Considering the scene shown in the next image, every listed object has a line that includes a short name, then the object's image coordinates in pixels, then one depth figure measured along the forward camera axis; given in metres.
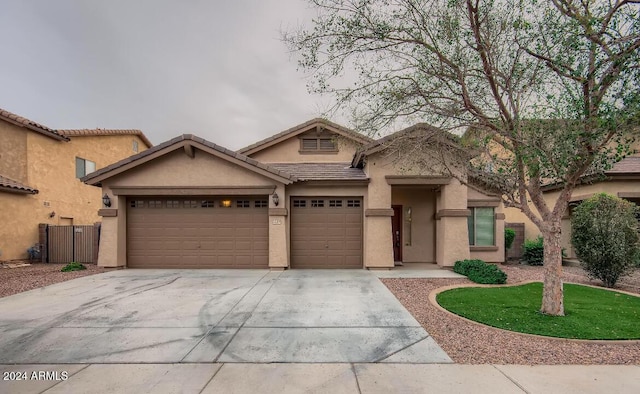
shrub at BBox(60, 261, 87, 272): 11.81
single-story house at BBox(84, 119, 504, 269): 11.79
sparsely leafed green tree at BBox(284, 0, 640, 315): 5.44
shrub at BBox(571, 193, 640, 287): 8.94
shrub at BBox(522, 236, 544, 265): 13.56
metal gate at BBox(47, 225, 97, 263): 14.09
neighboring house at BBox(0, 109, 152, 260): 13.87
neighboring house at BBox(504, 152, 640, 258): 12.87
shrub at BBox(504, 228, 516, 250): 14.19
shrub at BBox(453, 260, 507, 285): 9.57
